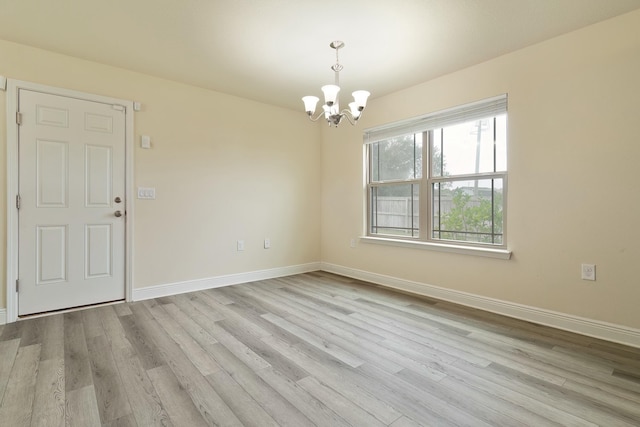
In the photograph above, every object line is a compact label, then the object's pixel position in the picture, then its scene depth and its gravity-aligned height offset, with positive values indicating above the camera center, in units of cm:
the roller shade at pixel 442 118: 301 +106
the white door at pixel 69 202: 279 +10
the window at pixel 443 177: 310 +42
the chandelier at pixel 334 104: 250 +93
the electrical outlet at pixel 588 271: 244 -46
